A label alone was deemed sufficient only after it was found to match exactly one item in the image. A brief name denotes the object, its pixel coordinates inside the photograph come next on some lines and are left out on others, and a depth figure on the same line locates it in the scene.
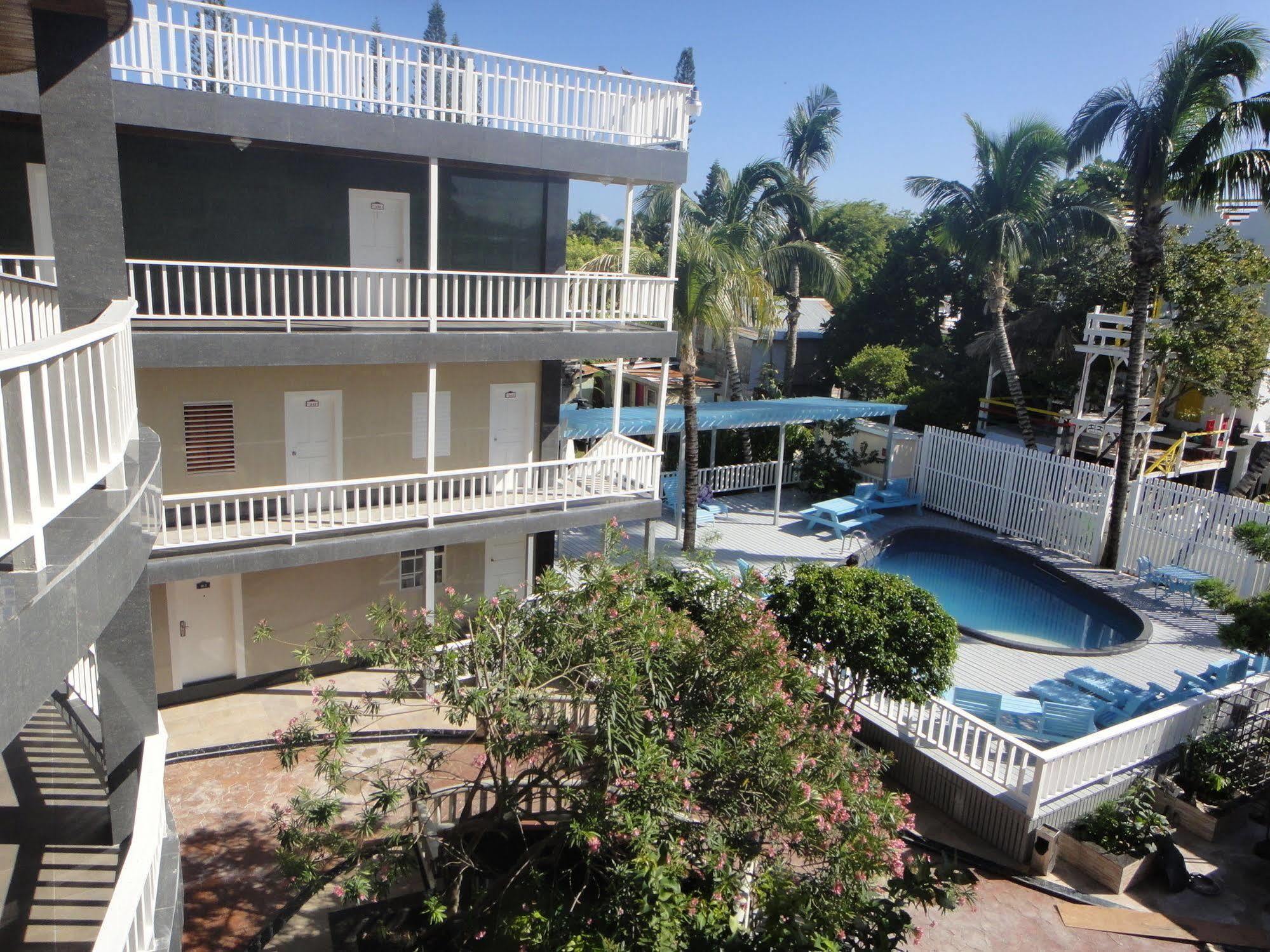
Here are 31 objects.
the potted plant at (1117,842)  10.35
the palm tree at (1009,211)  23.67
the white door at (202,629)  13.04
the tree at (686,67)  78.94
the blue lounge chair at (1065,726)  12.73
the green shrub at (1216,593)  14.53
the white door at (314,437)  13.16
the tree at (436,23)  82.56
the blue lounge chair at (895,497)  23.56
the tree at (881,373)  32.97
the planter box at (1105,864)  10.30
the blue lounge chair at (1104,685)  13.79
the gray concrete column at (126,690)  6.51
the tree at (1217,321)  20.53
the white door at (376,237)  13.14
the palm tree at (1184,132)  16.31
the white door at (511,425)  14.89
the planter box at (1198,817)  11.35
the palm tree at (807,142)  33.72
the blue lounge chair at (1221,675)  13.93
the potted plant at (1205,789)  11.42
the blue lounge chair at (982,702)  12.97
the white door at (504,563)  15.55
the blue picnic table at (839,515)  21.52
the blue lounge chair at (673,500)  21.92
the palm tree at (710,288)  17.12
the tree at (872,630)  11.25
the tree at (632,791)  6.31
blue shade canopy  19.73
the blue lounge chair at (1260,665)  14.78
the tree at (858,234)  43.66
